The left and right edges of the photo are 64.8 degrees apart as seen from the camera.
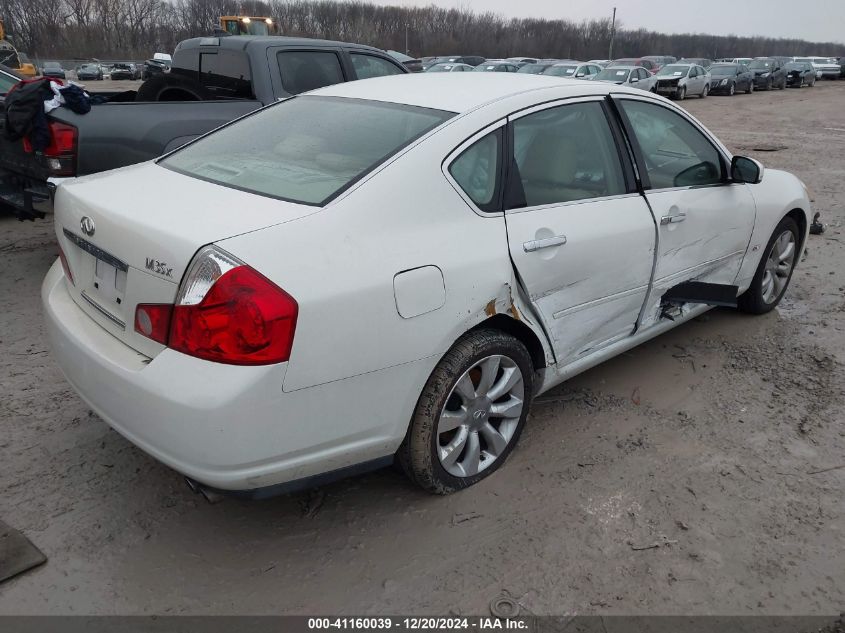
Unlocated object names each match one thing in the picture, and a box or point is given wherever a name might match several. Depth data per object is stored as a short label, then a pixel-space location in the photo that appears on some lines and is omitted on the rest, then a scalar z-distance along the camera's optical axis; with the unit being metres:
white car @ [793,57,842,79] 41.41
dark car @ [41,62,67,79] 38.67
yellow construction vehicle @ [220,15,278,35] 15.89
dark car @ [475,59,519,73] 26.84
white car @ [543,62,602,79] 24.22
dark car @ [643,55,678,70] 34.66
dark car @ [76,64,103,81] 48.69
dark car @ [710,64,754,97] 29.30
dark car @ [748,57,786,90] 32.91
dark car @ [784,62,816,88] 35.47
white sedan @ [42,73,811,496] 2.05
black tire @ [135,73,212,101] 6.35
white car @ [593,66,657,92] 22.84
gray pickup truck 4.75
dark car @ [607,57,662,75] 28.03
